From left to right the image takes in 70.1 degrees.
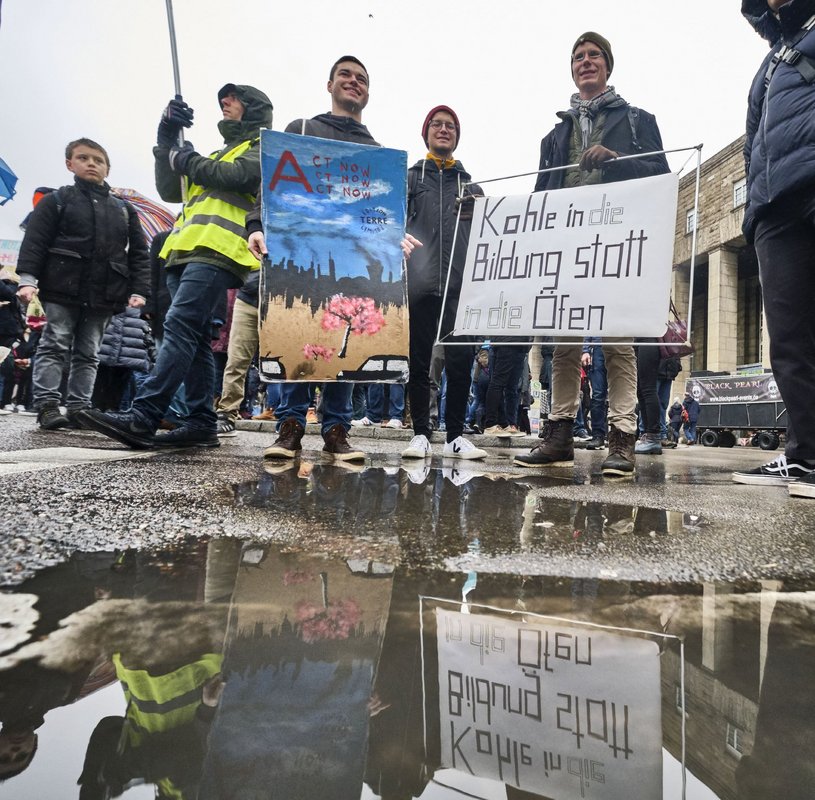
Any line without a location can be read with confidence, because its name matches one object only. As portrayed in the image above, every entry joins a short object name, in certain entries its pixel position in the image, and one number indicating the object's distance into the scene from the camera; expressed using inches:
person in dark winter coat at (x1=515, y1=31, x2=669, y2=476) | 122.3
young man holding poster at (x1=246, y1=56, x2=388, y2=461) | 112.4
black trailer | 423.2
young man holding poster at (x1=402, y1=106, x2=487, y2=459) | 130.7
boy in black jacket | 154.2
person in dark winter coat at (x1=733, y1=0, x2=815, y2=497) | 90.8
